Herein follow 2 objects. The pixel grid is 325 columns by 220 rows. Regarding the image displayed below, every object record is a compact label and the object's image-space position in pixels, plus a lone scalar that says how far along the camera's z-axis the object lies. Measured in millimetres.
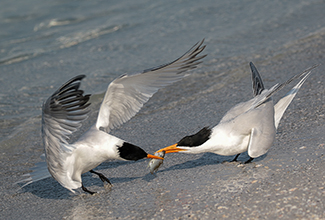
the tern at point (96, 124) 6258
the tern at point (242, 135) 7344
